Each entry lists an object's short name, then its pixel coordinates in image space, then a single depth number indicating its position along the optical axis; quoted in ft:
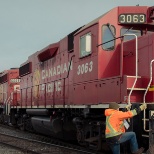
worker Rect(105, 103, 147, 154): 22.62
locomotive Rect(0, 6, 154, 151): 26.00
